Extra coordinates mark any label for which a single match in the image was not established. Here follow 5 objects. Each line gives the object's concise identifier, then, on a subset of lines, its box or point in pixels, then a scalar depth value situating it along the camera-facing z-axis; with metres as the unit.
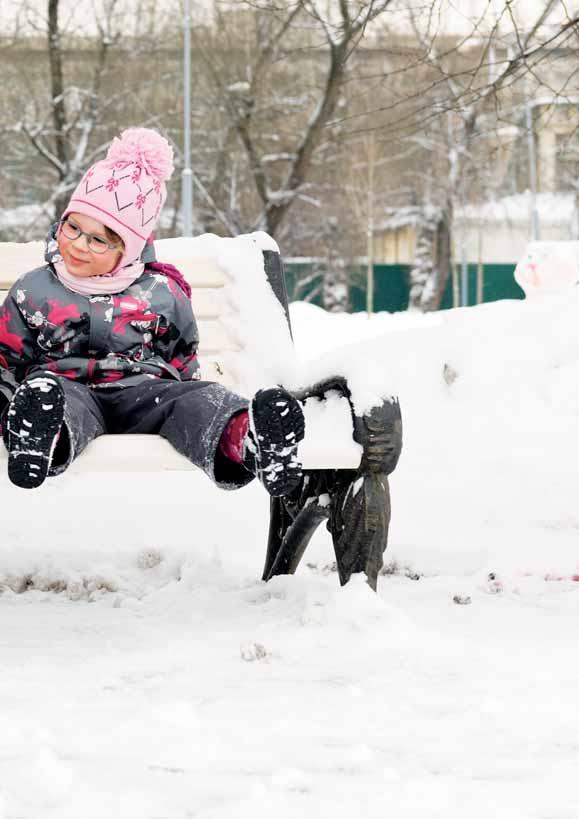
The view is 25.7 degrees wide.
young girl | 3.07
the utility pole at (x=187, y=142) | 21.64
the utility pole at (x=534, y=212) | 32.18
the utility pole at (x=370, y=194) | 28.36
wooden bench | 3.08
